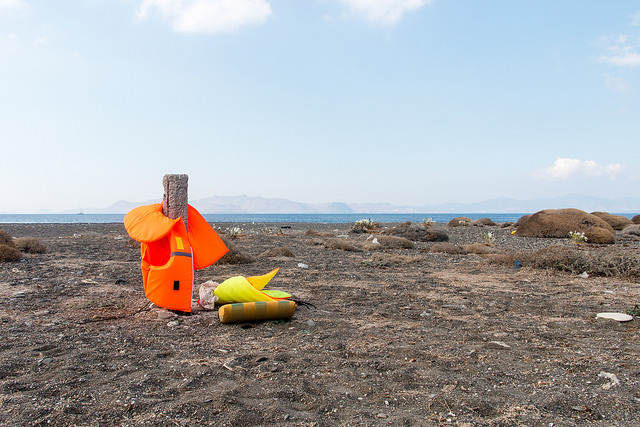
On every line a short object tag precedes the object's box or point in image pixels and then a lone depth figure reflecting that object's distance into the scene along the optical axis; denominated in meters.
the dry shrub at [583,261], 7.35
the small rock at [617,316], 4.65
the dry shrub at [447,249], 11.51
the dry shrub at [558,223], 16.05
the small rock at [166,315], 4.71
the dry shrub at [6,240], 9.49
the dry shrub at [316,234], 17.58
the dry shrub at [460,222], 24.52
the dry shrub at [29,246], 10.09
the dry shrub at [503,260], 8.94
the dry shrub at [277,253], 10.21
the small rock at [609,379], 2.99
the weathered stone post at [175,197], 5.18
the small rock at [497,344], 3.87
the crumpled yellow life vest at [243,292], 4.90
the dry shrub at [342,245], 11.88
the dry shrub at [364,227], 18.98
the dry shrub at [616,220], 20.09
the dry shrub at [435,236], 14.97
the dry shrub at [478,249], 11.42
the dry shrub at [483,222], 24.51
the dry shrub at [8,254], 8.50
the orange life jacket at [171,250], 4.55
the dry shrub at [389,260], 9.13
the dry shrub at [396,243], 12.74
